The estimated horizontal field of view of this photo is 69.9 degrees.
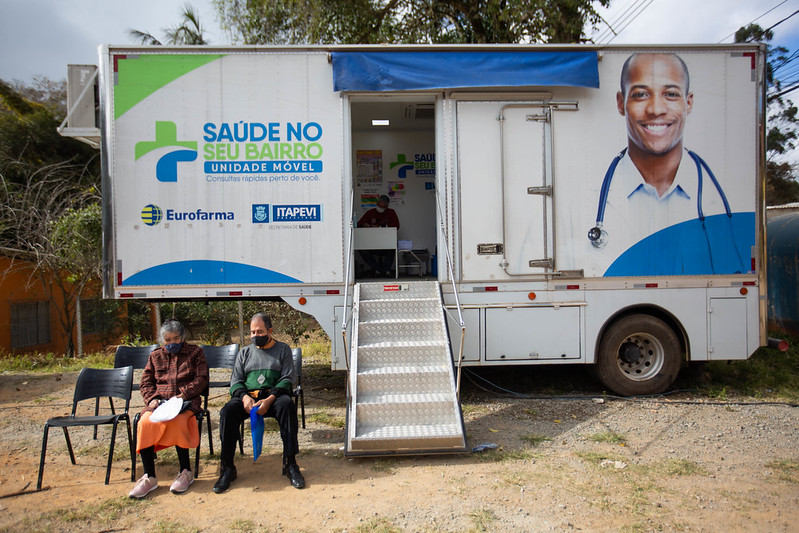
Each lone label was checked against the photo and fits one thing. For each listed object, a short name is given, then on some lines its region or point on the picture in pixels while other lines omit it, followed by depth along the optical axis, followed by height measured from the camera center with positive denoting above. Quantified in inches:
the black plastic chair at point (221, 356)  229.1 -40.1
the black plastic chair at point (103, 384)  191.3 -42.5
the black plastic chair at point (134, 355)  228.4 -39.2
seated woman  164.7 -42.1
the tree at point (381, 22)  452.4 +189.0
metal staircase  183.2 -45.1
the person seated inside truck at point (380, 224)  309.4 +16.4
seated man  168.9 -42.8
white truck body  234.1 +26.6
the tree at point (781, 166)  828.0 +125.4
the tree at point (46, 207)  396.2 +39.0
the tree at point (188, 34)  572.1 +224.1
